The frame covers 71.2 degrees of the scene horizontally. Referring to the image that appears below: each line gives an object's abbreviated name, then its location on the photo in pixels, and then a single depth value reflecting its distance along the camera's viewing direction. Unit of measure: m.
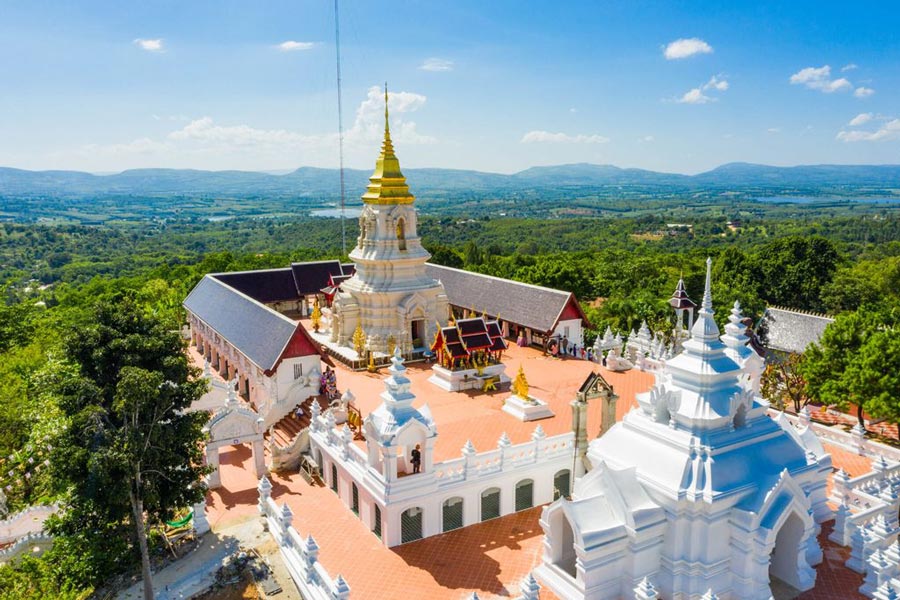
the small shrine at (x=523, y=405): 23.66
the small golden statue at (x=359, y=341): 30.30
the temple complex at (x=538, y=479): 14.43
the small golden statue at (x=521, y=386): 24.23
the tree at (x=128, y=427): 14.84
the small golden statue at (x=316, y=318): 37.12
